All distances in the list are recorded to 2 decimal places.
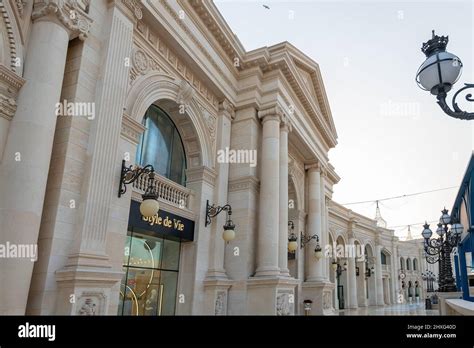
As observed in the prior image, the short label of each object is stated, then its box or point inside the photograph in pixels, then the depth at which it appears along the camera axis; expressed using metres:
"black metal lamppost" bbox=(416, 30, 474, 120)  4.50
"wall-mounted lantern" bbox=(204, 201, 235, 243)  11.68
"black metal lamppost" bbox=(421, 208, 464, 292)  13.33
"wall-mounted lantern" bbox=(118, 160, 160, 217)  7.74
